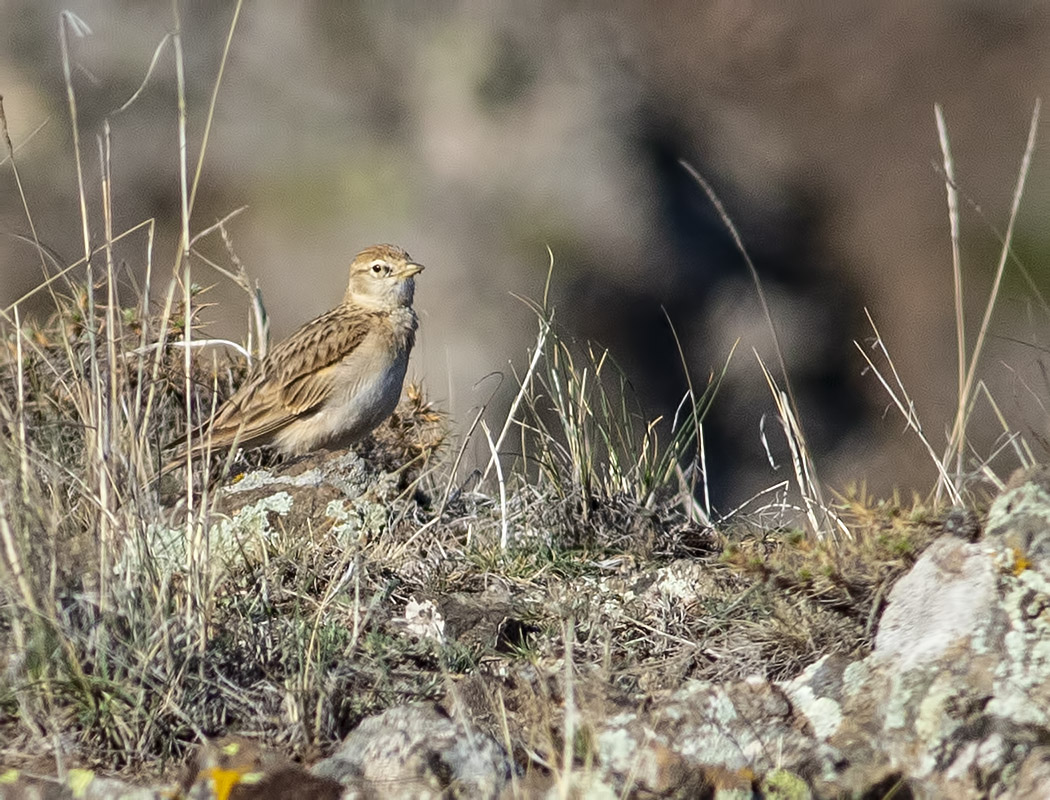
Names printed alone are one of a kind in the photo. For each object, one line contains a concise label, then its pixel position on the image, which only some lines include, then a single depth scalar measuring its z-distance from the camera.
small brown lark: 13.51
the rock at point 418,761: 6.70
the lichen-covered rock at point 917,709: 6.66
